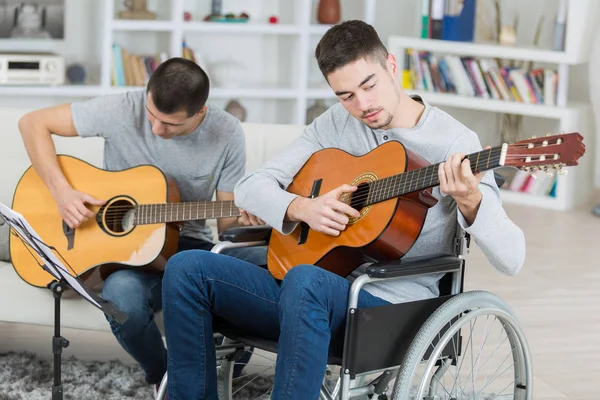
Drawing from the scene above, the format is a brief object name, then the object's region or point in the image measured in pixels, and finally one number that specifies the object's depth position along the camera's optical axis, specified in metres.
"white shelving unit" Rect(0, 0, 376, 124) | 5.37
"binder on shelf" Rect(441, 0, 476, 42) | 5.75
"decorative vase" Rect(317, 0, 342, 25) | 5.83
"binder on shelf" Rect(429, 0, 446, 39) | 5.78
